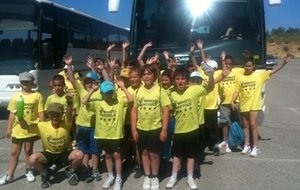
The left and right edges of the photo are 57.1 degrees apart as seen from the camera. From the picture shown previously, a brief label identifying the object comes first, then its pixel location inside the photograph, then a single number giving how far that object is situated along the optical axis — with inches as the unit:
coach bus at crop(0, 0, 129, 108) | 271.4
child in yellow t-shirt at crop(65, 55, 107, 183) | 145.8
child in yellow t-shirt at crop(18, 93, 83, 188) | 135.7
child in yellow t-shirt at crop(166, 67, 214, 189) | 136.2
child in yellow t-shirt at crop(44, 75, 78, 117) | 151.2
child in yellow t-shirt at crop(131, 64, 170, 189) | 132.8
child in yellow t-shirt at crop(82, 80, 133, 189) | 134.4
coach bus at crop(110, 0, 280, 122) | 193.5
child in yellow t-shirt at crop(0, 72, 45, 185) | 139.6
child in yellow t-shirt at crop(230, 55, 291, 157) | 174.0
